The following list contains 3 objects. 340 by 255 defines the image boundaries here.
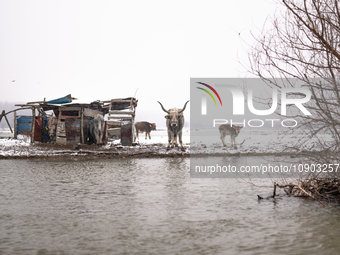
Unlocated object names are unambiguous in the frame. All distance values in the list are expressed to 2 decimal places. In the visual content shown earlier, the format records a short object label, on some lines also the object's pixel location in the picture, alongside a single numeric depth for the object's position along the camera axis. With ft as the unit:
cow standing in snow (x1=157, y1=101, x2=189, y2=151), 64.13
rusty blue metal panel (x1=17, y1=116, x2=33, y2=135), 75.98
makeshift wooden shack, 71.82
